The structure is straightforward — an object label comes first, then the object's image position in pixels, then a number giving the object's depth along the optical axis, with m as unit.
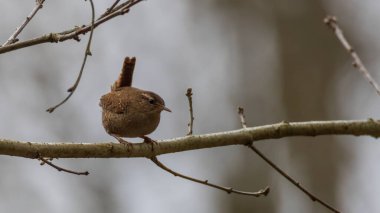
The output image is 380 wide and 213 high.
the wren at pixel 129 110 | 7.59
